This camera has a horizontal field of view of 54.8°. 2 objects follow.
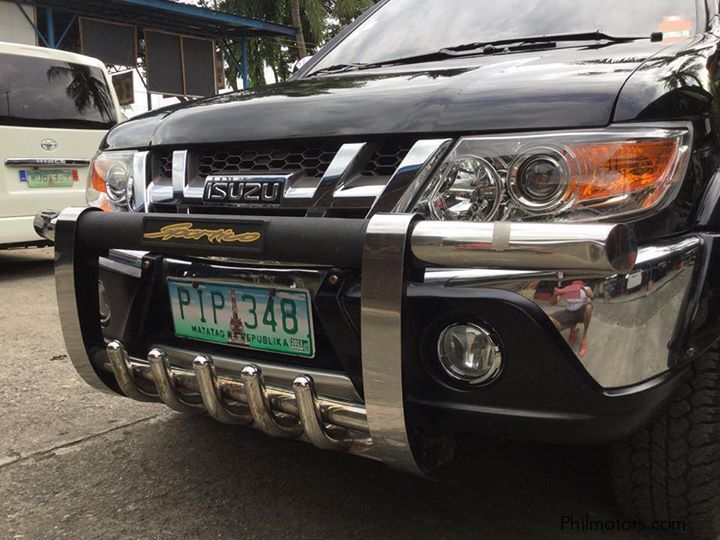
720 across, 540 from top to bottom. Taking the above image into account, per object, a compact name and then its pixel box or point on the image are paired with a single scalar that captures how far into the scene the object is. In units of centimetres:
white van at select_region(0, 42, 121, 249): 568
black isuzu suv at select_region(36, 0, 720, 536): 143
